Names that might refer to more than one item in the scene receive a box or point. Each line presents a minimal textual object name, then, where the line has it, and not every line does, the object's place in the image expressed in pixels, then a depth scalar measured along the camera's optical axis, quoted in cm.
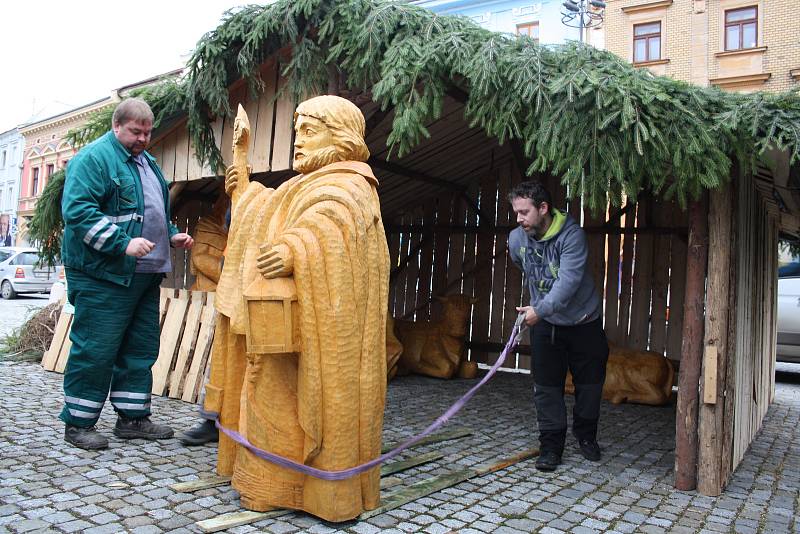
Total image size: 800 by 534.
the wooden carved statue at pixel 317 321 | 296
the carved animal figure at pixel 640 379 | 670
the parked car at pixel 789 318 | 908
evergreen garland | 354
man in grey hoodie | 422
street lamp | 1233
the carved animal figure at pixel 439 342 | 782
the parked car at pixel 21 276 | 1827
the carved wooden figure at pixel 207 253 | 649
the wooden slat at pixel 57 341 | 695
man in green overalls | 392
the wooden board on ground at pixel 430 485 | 333
